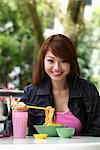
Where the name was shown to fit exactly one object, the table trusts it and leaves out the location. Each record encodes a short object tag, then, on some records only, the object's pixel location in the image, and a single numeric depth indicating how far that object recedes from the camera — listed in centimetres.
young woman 209
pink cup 191
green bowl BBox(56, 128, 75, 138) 186
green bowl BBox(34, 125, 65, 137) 191
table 153
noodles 199
